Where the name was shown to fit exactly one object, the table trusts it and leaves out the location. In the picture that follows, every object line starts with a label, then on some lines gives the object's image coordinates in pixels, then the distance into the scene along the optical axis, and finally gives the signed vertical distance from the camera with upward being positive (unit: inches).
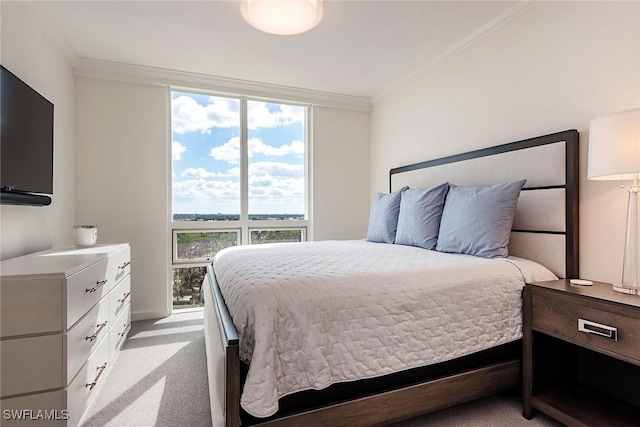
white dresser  53.4 -23.0
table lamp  54.6 +9.6
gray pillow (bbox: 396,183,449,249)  97.1 -1.5
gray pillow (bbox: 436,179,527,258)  78.5 -2.1
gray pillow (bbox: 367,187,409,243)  115.3 -2.6
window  140.6 +16.6
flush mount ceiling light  75.9 +48.4
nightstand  52.4 -29.9
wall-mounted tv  69.2 +16.7
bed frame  49.4 -20.2
